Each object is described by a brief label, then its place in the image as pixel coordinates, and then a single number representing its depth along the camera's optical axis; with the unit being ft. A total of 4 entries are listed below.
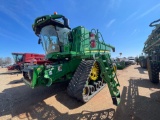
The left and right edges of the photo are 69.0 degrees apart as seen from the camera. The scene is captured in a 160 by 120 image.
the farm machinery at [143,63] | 51.37
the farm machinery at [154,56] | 15.32
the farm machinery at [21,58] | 52.80
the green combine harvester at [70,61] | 13.76
